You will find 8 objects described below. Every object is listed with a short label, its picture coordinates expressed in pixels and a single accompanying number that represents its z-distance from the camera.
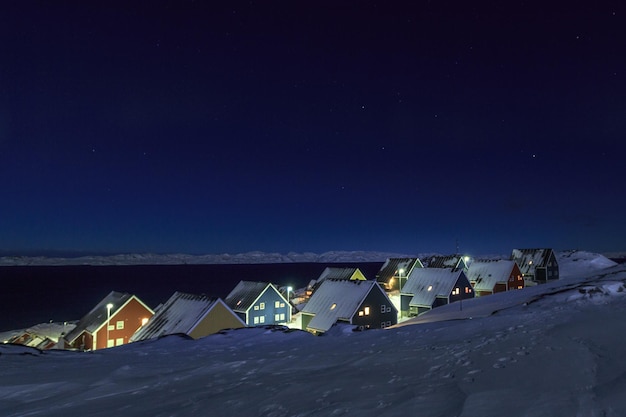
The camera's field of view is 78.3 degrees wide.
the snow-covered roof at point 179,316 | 33.97
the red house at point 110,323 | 45.81
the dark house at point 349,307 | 42.45
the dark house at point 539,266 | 76.00
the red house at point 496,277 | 63.44
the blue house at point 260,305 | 53.50
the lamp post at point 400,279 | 78.56
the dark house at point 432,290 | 54.28
